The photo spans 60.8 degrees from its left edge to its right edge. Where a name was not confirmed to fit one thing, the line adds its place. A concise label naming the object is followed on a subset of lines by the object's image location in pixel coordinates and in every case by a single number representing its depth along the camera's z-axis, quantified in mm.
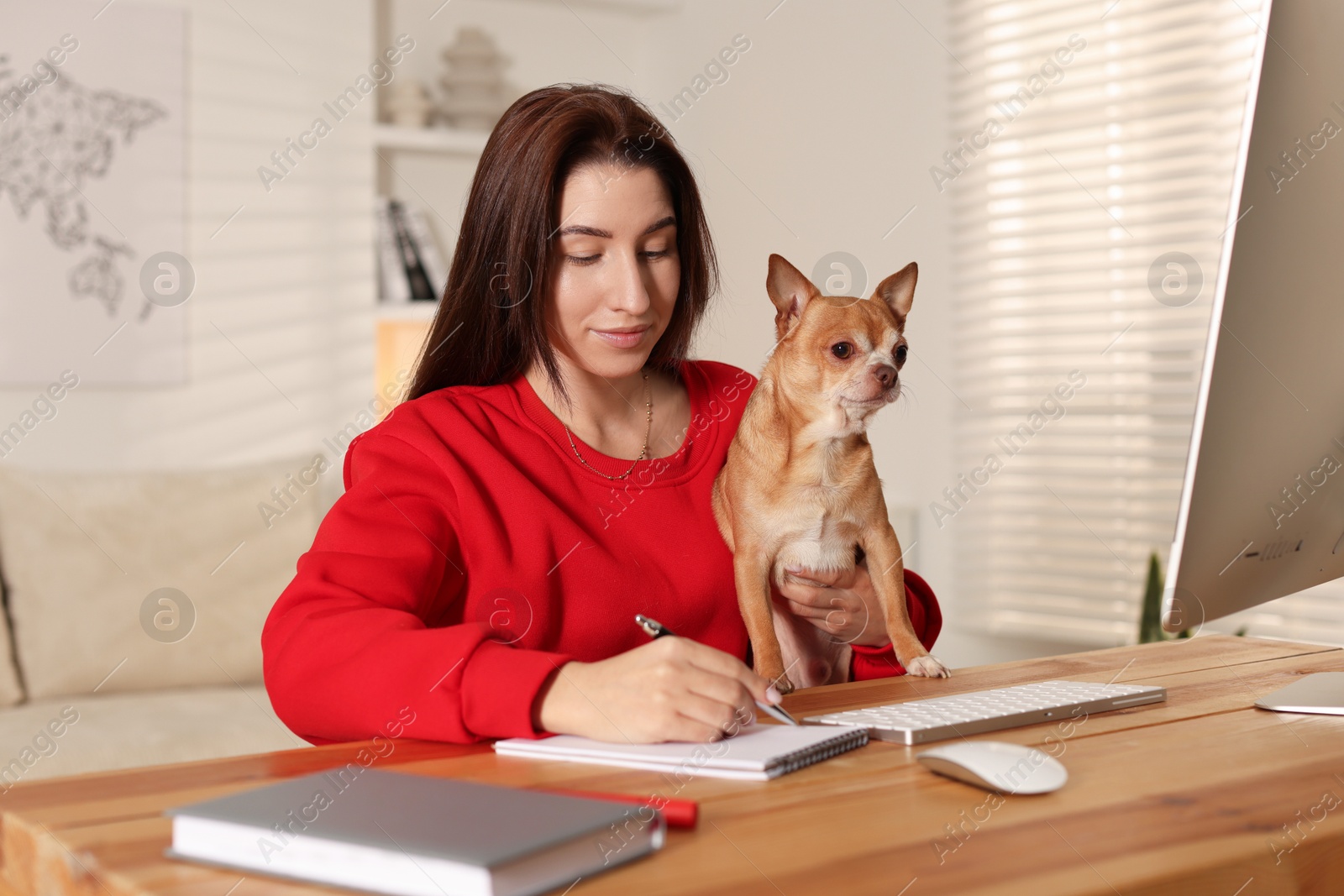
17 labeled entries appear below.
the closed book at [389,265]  3889
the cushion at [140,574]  3000
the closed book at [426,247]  3938
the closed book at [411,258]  3910
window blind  2865
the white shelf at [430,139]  3855
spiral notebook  882
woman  1315
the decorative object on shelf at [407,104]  3910
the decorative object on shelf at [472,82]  3971
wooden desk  669
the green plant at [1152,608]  2707
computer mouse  823
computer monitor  914
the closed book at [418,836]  619
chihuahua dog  1441
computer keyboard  1015
